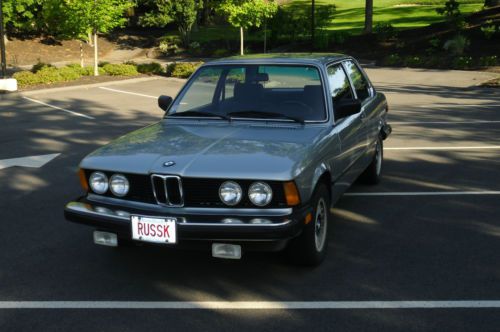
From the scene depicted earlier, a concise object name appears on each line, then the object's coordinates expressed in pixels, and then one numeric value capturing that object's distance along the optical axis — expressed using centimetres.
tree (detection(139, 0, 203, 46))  3931
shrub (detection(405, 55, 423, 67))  2692
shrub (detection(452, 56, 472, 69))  2522
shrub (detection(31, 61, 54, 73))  2476
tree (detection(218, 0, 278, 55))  3056
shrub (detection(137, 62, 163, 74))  2541
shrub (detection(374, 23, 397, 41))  3338
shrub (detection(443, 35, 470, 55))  2744
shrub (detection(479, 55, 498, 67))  2486
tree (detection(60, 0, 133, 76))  2403
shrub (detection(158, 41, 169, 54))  3975
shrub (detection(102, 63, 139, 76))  2414
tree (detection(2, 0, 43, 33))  3756
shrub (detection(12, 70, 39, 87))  2109
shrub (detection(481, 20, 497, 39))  2847
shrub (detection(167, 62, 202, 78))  2431
